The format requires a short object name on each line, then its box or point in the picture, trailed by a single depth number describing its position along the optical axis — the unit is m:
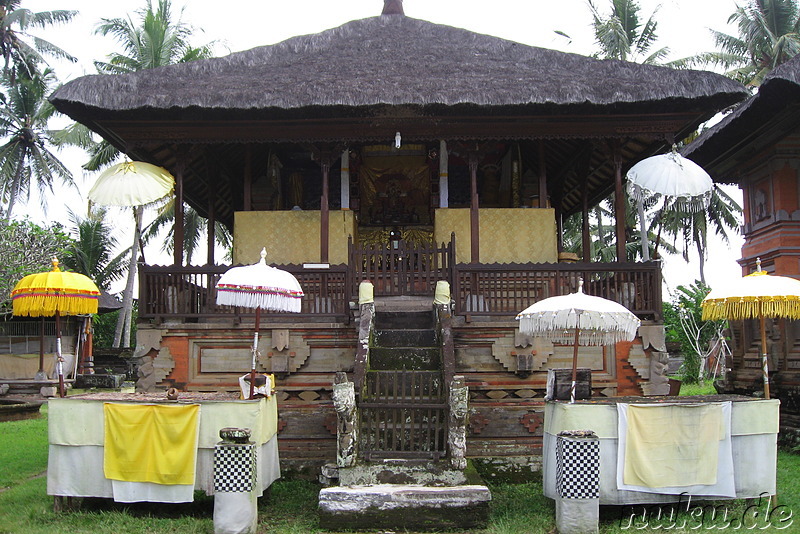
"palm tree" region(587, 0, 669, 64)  26.70
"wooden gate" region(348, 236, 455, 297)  11.38
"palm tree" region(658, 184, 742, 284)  33.22
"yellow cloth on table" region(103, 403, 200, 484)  7.82
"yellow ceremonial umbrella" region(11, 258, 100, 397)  9.76
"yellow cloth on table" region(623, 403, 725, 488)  7.68
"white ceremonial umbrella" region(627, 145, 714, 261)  11.07
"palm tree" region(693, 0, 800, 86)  22.41
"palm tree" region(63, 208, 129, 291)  33.19
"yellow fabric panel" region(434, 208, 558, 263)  13.79
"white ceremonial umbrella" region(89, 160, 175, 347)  11.19
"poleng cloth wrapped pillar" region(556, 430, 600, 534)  7.28
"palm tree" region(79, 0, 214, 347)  27.20
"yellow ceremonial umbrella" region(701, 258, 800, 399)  8.24
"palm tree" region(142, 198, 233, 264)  31.53
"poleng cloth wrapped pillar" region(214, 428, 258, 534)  7.27
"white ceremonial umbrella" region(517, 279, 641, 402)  8.02
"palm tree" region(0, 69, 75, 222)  31.36
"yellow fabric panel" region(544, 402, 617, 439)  7.68
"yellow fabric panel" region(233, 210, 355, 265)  13.87
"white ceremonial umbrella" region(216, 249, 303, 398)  8.49
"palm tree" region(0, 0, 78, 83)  28.95
